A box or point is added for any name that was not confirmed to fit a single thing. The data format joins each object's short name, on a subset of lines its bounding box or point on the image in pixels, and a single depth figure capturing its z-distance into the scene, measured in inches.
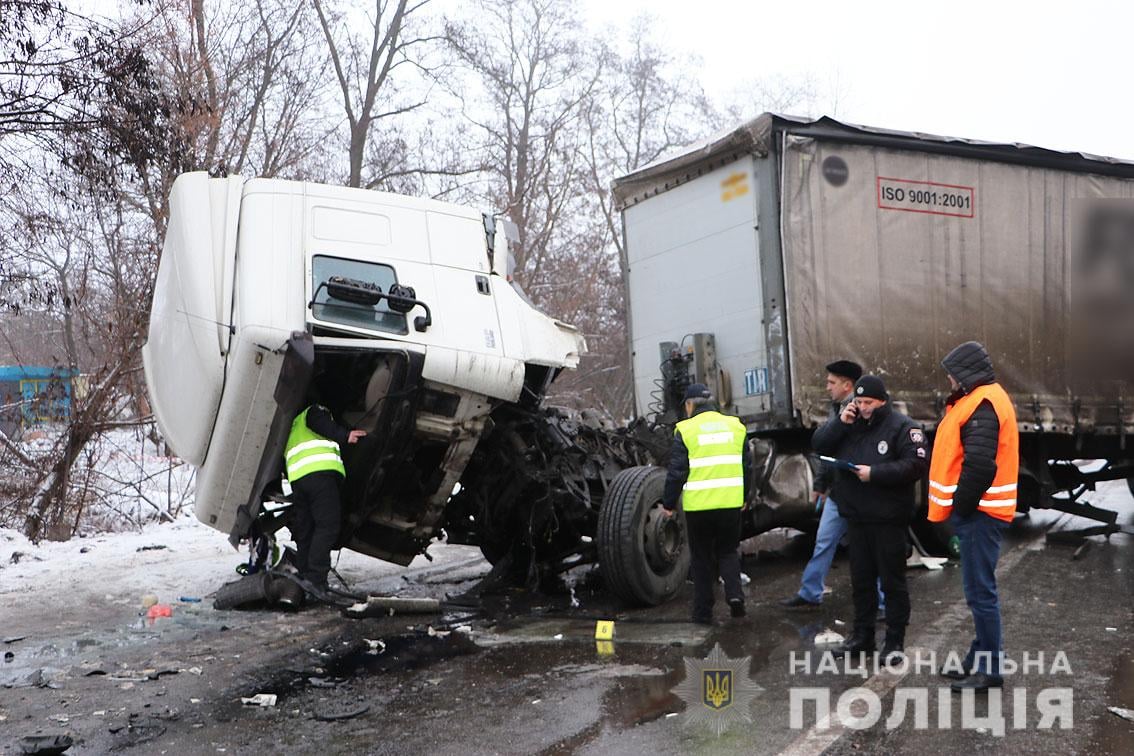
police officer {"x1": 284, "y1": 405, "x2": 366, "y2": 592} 230.1
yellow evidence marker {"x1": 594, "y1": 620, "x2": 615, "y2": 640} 223.6
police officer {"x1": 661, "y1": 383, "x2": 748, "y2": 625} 235.3
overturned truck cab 217.3
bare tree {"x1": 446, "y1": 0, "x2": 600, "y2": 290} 914.1
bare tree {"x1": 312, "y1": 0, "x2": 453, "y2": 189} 794.8
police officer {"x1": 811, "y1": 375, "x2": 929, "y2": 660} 191.0
